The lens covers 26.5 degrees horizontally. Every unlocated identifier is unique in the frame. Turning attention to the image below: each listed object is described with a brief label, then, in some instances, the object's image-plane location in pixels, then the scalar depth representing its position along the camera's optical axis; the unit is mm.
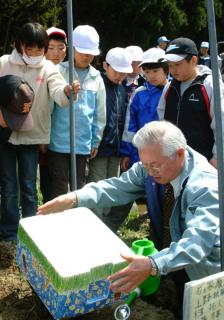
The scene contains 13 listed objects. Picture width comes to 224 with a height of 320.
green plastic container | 2211
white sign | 1584
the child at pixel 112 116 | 3459
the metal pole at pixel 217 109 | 1682
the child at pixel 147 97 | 3539
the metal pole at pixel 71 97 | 2252
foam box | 1783
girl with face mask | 2885
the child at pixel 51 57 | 3338
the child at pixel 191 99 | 3105
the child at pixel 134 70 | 4128
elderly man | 1771
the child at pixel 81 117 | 3211
